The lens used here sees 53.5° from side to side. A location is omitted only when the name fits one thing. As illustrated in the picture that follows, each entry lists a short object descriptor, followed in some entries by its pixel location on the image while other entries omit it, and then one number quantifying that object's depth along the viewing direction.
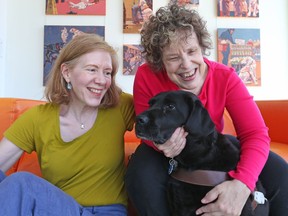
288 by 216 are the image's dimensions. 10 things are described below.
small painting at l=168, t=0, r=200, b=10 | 2.64
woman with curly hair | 1.06
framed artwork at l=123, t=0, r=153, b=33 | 2.62
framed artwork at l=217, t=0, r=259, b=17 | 2.68
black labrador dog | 0.98
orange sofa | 1.65
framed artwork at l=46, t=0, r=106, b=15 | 2.59
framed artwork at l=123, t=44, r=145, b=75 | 2.62
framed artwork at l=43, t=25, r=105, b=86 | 2.58
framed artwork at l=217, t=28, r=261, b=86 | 2.69
